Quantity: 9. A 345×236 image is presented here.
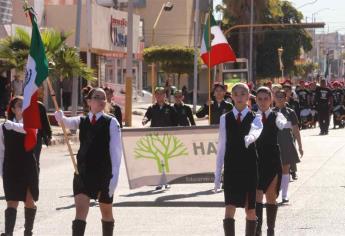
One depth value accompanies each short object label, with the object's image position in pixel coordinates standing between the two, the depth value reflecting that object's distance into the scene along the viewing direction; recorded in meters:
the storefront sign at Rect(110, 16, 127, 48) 49.19
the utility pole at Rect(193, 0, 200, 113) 49.84
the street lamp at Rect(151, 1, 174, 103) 64.25
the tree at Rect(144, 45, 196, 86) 58.12
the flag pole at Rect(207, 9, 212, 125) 15.45
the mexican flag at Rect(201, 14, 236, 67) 19.16
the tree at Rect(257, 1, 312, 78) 79.62
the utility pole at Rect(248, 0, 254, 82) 61.44
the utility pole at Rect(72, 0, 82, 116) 30.77
